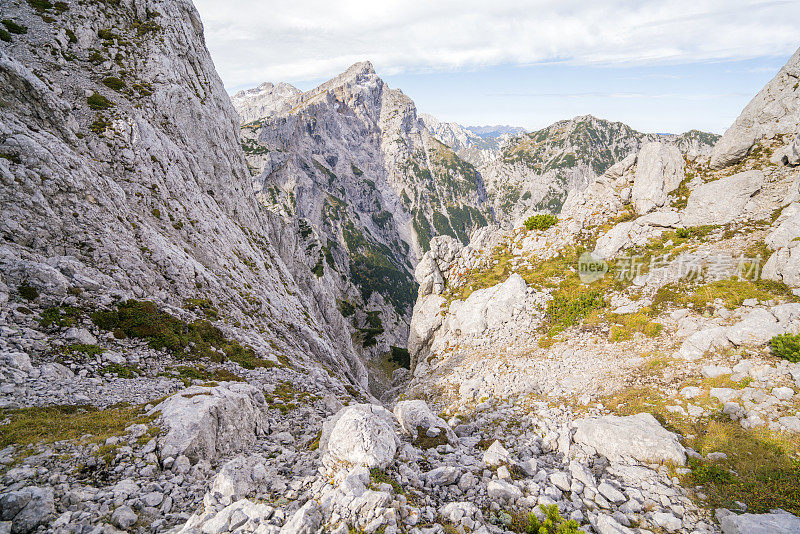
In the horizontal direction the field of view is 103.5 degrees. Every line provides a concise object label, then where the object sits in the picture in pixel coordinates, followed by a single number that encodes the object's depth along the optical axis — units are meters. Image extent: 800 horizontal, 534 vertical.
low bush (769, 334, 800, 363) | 16.89
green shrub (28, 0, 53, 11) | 34.69
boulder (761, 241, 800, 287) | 22.02
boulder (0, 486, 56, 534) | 8.53
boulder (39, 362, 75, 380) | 15.55
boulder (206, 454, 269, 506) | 10.90
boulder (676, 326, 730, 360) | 20.00
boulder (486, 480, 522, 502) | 11.81
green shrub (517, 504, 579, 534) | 10.10
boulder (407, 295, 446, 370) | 44.12
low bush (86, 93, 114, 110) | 31.41
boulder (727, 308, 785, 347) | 18.77
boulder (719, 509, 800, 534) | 10.26
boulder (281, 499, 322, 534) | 8.98
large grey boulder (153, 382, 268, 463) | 13.31
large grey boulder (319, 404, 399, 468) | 12.48
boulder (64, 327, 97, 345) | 17.91
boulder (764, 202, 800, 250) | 24.05
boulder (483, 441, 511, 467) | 14.22
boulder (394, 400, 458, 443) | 17.33
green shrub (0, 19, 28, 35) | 31.55
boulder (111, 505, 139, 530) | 9.33
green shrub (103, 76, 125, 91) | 35.30
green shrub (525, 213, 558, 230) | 43.10
